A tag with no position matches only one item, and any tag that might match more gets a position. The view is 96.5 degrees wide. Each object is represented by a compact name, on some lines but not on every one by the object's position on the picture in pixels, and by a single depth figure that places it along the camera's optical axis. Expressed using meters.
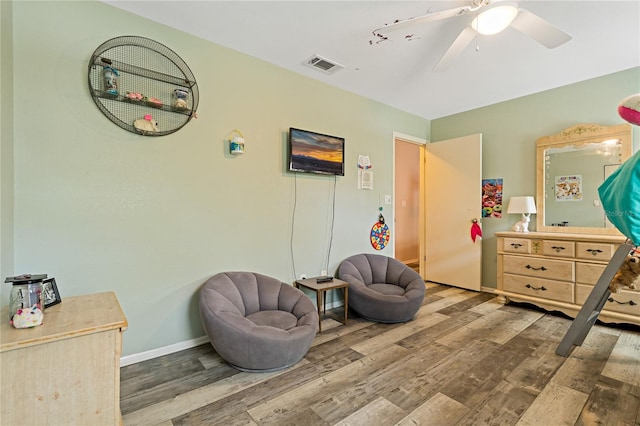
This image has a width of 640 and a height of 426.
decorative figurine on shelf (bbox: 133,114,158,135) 2.23
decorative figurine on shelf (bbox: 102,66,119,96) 2.10
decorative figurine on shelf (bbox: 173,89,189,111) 2.38
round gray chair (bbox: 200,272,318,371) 2.05
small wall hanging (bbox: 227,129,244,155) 2.67
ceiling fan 1.88
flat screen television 3.08
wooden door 4.19
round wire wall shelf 2.11
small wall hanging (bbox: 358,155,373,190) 3.84
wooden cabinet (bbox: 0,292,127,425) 1.19
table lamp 3.64
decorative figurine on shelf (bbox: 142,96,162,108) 2.25
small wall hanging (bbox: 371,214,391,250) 4.04
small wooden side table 2.92
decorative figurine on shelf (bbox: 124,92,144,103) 2.17
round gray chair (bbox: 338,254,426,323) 2.98
